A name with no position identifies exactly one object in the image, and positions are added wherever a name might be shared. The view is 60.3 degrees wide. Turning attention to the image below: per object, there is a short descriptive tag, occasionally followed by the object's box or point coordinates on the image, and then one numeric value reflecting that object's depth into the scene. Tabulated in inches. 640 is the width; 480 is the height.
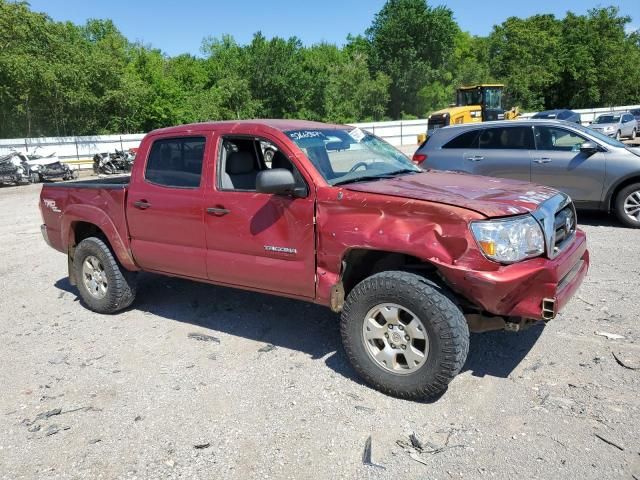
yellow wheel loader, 1083.9
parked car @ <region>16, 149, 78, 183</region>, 858.1
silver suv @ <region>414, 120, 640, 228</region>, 322.0
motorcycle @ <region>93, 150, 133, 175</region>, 933.8
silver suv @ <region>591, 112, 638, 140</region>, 1048.8
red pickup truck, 133.3
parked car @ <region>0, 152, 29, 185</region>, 817.5
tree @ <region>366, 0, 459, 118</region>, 2354.8
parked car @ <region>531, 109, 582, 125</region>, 1176.5
